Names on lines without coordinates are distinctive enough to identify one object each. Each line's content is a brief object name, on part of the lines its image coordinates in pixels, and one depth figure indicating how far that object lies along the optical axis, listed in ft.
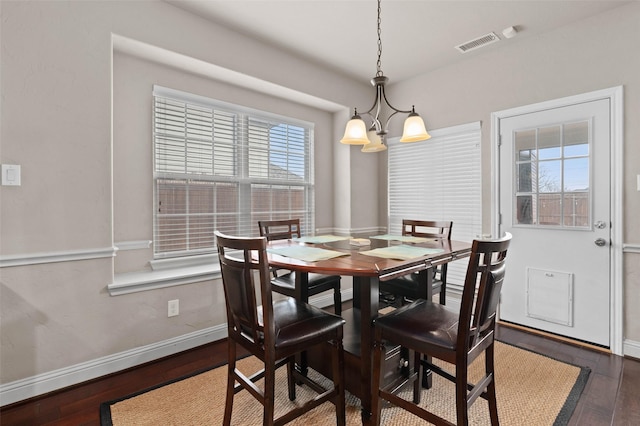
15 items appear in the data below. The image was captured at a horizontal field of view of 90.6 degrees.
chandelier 6.81
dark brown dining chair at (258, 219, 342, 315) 7.84
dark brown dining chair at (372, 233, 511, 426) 4.41
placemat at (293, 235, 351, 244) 7.87
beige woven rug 5.76
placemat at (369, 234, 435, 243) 7.91
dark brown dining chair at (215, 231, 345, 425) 4.50
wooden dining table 4.98
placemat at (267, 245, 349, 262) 5.64
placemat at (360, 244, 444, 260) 5.69
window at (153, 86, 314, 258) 9.16
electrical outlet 8.32
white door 8.70
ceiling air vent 9.71
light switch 6.17
